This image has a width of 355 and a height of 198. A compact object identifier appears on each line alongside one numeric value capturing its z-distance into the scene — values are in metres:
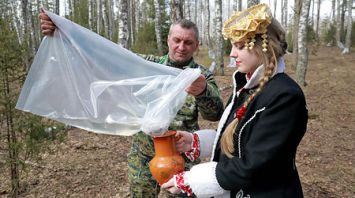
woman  1.38
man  2.38
